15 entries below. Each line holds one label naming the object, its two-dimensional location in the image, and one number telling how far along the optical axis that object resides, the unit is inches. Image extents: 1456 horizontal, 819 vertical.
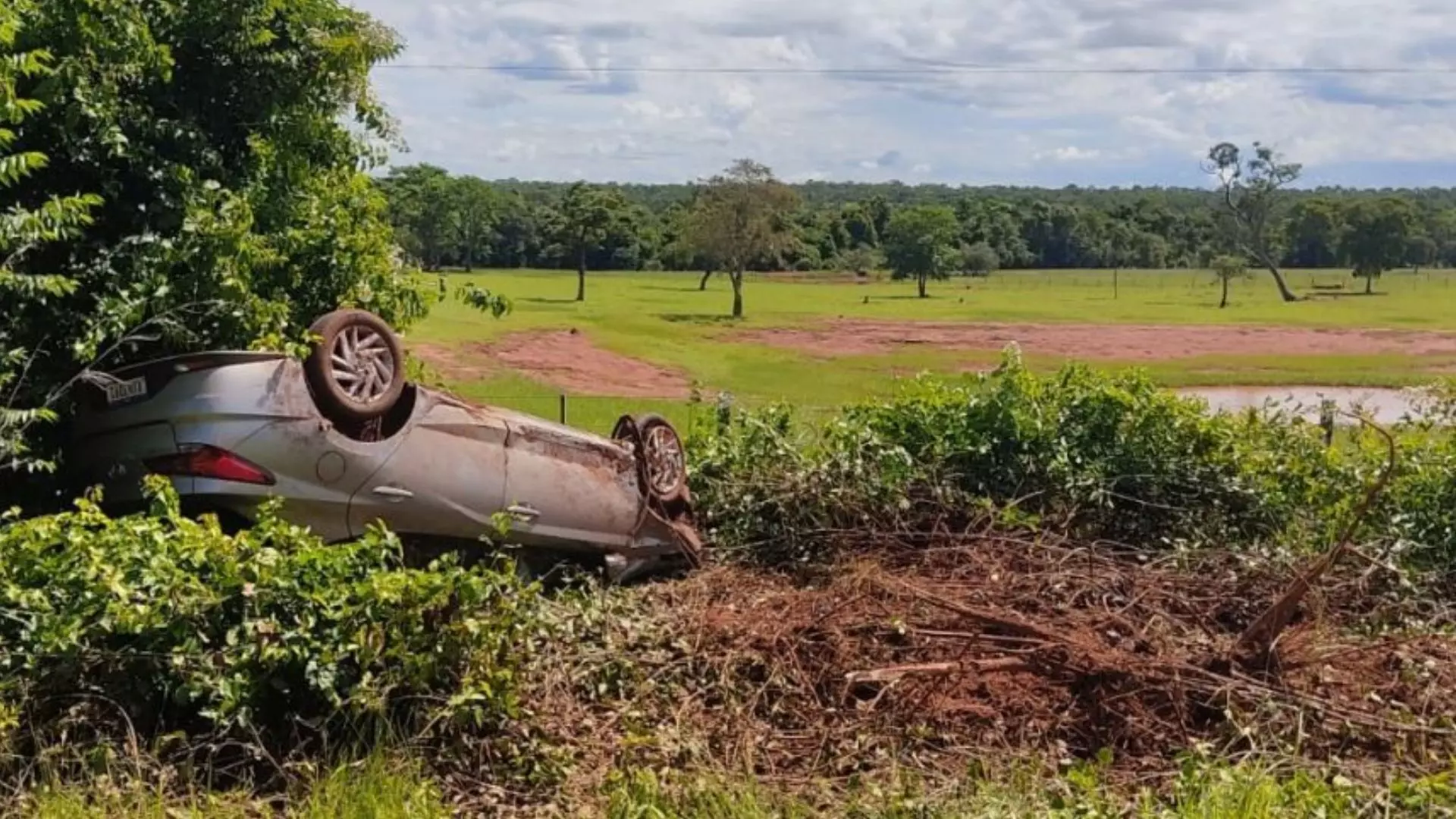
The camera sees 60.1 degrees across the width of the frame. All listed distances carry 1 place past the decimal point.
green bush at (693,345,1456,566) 299.3
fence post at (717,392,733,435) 343.3
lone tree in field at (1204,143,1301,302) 3496.6
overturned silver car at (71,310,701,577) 217.8
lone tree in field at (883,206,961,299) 3491.6
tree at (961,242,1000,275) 4271.7
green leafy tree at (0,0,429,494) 240.7
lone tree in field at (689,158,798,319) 2459.4
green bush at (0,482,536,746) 171.0
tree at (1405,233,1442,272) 4084.6
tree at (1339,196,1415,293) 3836.1
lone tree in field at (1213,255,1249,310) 2994.6
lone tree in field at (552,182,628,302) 2923.2
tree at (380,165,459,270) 3056.1
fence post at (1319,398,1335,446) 355.3
